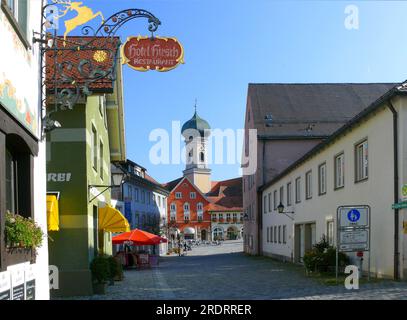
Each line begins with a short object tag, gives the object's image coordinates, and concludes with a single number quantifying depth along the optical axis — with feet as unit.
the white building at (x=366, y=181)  55.98
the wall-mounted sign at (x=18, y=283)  26.13
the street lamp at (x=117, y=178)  62.88
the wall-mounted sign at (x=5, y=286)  24.12
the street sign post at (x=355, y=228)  56.80
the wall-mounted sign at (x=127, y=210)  157.99
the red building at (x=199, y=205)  365.30
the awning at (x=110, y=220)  63.82
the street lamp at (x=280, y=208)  105.50
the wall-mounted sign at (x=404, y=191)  54.50
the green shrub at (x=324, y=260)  68.74
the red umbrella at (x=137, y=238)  102.25
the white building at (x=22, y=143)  24.72
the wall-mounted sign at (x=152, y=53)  34.55
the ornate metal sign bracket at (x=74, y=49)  33.19
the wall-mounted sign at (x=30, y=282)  28.59
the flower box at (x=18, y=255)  25.52
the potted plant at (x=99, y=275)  53.42
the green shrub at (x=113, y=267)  57.36
